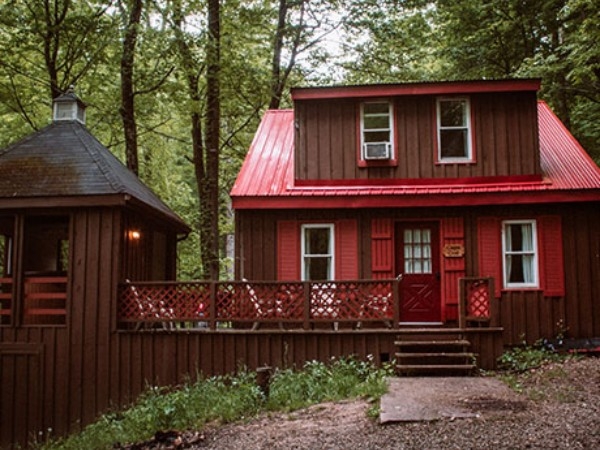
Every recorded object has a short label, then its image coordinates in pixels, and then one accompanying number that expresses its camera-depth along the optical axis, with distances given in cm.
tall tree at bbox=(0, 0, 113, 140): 1605
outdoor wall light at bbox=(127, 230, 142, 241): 1174
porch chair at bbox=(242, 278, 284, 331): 1066
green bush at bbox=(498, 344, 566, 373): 1014
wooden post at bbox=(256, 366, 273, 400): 846
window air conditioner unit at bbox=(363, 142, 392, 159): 1284
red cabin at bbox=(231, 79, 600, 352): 1180
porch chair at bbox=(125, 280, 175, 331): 1073
